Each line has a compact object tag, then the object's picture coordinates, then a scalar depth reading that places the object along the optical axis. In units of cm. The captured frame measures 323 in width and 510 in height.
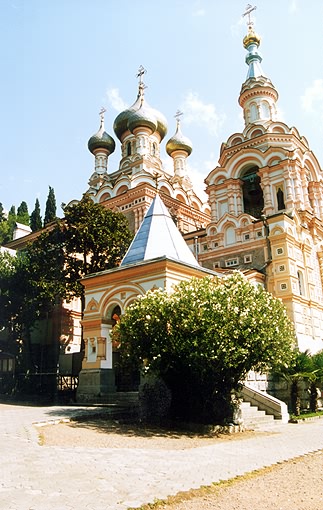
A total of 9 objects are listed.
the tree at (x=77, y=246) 2109
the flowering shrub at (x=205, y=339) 999
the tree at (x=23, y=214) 5731
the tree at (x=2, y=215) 5378
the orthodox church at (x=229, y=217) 1442
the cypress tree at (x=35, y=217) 4994
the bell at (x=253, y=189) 2603
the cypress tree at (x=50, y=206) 4878
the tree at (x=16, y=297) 2177
